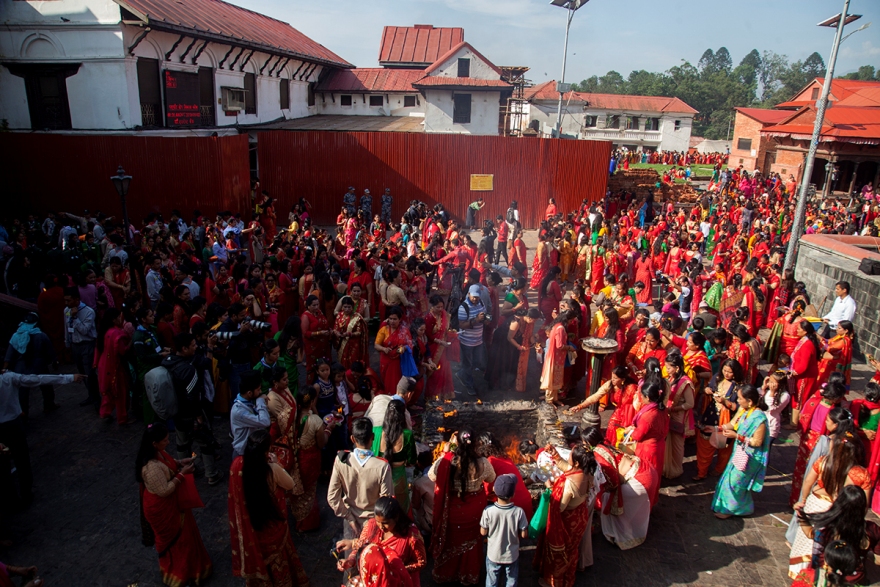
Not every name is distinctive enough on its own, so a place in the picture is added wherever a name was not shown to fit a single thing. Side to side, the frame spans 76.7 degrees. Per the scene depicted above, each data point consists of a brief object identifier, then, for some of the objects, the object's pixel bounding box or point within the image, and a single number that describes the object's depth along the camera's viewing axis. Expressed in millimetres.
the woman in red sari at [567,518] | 4125
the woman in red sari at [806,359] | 6555
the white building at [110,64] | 15445
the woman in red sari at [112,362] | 6412
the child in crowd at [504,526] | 3834
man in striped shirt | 7422
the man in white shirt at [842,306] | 7996
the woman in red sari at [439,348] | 7141
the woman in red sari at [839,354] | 6660
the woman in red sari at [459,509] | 4137
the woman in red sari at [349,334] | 6812
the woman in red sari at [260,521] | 3836
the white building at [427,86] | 24094
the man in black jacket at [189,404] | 5297
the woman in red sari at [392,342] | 6500
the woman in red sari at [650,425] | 5000
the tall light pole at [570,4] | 20656
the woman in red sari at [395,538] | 3416
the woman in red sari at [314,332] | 6789
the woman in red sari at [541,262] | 11508
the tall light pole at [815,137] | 11594
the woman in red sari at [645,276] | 10250
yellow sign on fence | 19438
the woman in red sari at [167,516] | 3945
